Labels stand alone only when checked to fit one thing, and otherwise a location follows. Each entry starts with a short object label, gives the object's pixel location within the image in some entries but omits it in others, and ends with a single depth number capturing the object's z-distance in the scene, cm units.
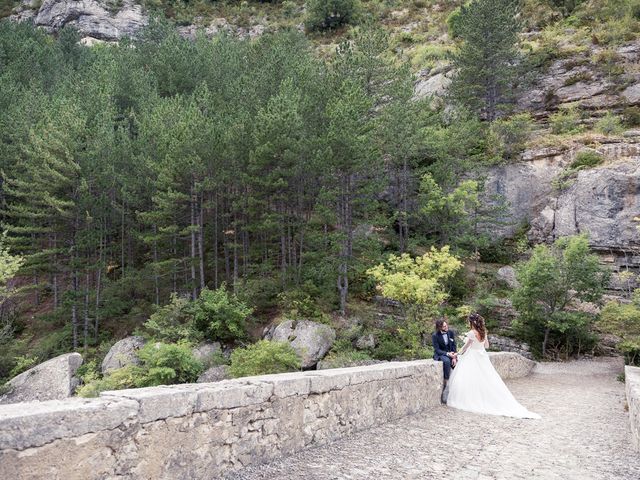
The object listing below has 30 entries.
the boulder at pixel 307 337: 1719
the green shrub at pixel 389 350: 1670
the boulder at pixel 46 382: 1758
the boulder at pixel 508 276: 2275
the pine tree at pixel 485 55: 3034
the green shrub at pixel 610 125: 2631
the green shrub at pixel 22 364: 1961
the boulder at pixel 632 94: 2878
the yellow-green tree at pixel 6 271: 1631
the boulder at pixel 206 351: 1787
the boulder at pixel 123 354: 1834
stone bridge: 302
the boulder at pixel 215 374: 1668
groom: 830
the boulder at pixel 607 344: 1845
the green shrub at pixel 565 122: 2830
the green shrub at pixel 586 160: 2470
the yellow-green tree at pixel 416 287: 1504
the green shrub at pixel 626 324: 1329
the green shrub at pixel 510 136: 2766
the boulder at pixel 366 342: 1767
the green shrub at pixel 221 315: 1878
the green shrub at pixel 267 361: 1498
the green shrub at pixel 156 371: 1521
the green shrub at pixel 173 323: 1884
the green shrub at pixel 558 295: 1717
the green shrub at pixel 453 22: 4238
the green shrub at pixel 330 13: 5619
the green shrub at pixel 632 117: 2717
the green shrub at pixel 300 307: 1884
